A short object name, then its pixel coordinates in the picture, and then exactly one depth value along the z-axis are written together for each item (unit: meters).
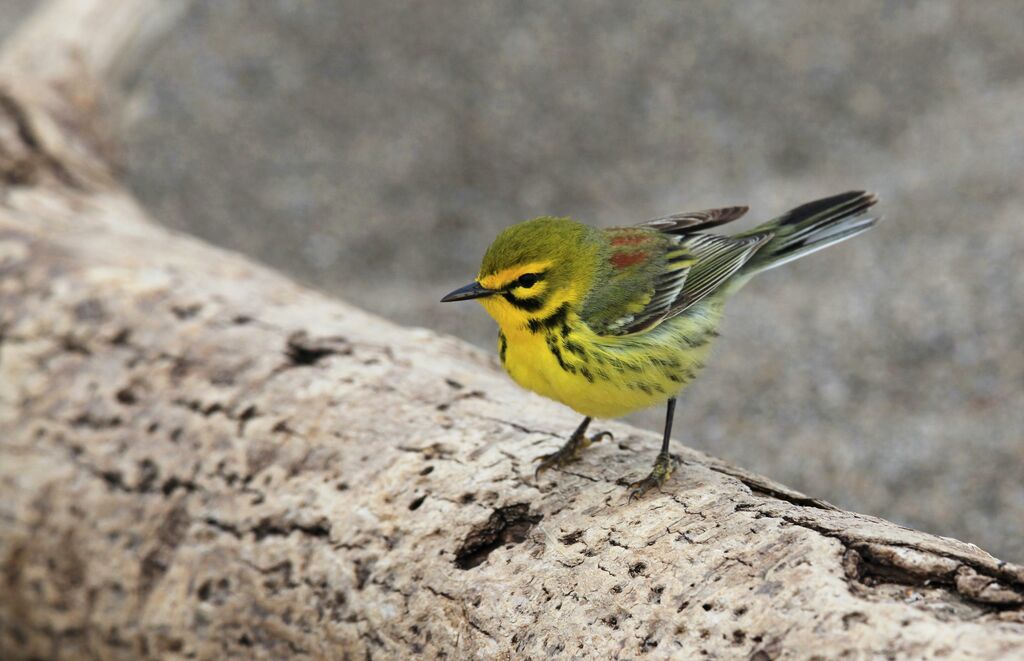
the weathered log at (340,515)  4.34
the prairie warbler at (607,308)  5.54
